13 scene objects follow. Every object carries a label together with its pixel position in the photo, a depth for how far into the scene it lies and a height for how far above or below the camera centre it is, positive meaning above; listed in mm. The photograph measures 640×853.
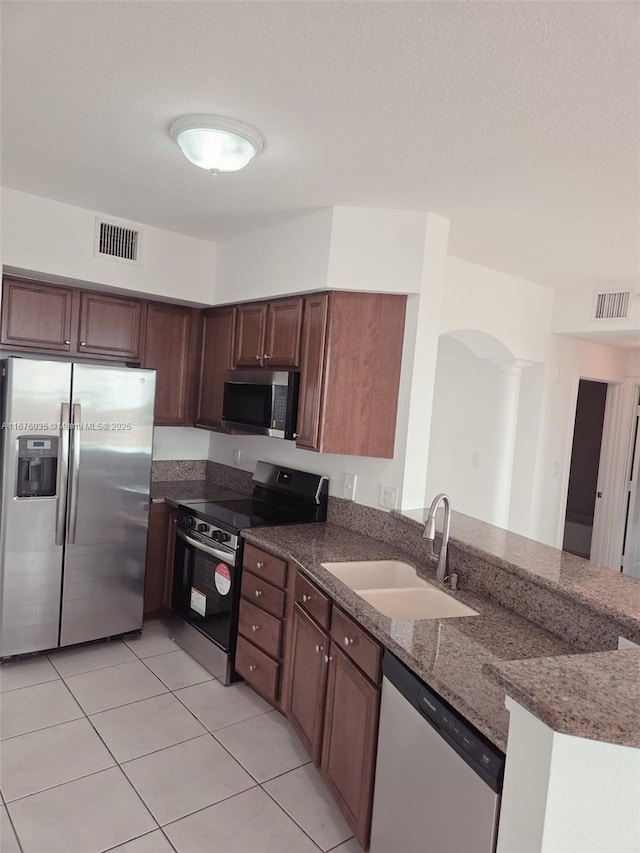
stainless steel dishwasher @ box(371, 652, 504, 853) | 1316 -947
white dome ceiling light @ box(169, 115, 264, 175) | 2004 +927
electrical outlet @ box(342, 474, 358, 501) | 3234 -470
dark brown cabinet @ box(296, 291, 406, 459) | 2926 +168
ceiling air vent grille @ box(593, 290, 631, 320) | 3992 +853
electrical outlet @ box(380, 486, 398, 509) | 2986 -471
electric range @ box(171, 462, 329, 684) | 3051 -903
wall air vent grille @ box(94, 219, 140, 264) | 3289 +858
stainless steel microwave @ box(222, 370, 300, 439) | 3090 -24
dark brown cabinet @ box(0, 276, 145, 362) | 3270 +378
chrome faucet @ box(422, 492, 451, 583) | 2221 -487
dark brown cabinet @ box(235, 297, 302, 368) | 3156 +381
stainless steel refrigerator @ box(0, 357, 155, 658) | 3025 -649
